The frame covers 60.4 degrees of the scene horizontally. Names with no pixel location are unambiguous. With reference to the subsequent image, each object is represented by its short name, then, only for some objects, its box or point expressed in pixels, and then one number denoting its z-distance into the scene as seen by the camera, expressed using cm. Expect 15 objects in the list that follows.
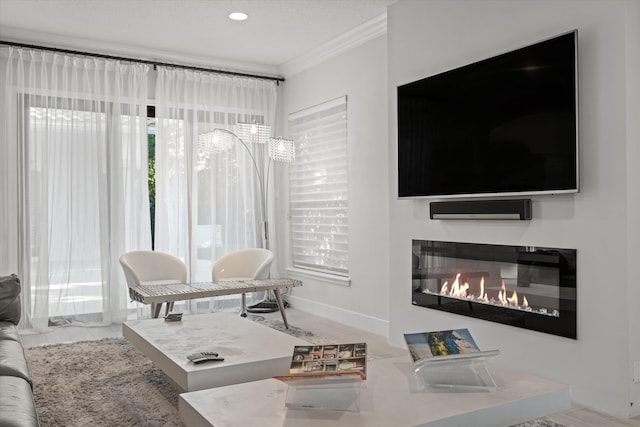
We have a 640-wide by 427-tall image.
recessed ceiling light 456
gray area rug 279
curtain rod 496
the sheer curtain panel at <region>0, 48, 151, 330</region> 491
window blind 530
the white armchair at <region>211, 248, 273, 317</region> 538
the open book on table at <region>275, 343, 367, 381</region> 166
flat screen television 293
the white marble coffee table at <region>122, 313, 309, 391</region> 251
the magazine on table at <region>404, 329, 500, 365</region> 182
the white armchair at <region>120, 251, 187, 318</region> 495
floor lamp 533
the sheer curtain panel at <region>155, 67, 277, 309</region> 562
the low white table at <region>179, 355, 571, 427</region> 159
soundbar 317
